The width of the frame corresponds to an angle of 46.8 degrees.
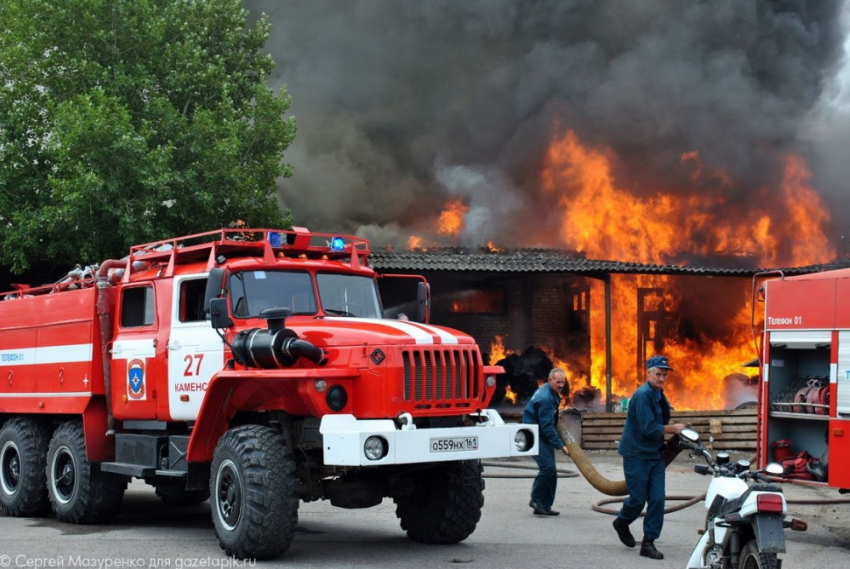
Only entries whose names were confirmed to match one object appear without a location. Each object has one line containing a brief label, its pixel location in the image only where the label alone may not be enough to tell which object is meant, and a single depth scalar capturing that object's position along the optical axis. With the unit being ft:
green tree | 55.36
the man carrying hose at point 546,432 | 35.86
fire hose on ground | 34.94
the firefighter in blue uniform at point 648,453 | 28.25
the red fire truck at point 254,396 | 26.00
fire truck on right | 31.17
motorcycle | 20.24
